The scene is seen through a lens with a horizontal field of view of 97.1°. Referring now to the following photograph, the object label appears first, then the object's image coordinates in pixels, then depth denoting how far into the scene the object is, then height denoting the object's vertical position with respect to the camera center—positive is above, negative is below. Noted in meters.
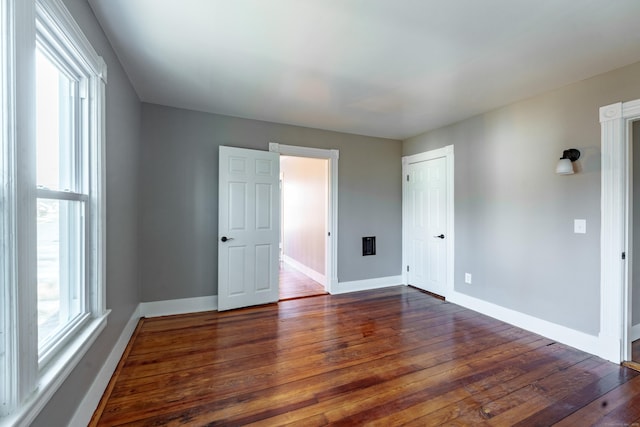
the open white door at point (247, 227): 3.47 -0.18
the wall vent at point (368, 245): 4.47 -0.51
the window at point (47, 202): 0.97 +0.05
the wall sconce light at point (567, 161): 2.54 +0.48
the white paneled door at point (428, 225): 4.02 -0.17
